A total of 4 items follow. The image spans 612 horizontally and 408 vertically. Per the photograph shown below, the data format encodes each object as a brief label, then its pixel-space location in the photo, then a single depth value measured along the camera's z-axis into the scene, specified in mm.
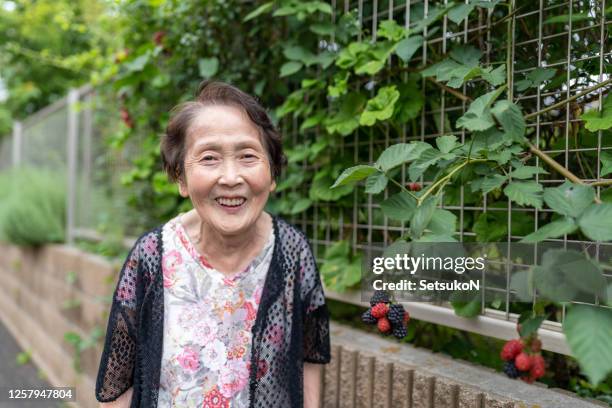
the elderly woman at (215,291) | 1500
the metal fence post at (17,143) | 8326
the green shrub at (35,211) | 5699
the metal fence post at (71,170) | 5527
